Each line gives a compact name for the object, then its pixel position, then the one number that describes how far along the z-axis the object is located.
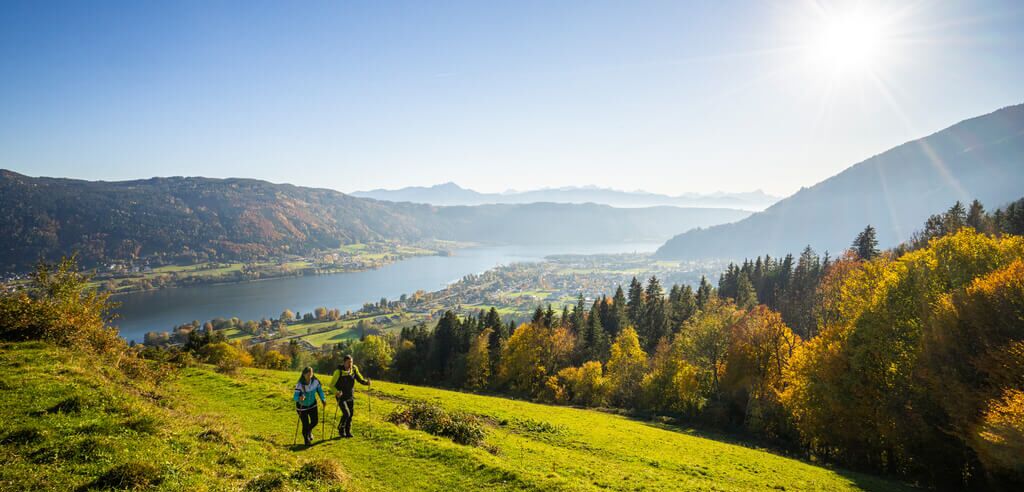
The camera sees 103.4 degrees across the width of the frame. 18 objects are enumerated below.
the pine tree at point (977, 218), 58.18
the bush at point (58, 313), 19.36
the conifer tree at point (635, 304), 68.50
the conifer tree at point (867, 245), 61.73
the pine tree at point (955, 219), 57.63
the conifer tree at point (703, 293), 65.62
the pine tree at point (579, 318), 64.19
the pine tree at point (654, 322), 61.00
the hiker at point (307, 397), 14.02
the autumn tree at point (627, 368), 42.72
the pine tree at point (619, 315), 62.53
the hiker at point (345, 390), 15.00
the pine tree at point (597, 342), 56.74
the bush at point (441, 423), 16.34
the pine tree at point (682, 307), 62.88
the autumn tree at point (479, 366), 55.72
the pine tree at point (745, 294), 59.47
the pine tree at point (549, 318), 62.37
